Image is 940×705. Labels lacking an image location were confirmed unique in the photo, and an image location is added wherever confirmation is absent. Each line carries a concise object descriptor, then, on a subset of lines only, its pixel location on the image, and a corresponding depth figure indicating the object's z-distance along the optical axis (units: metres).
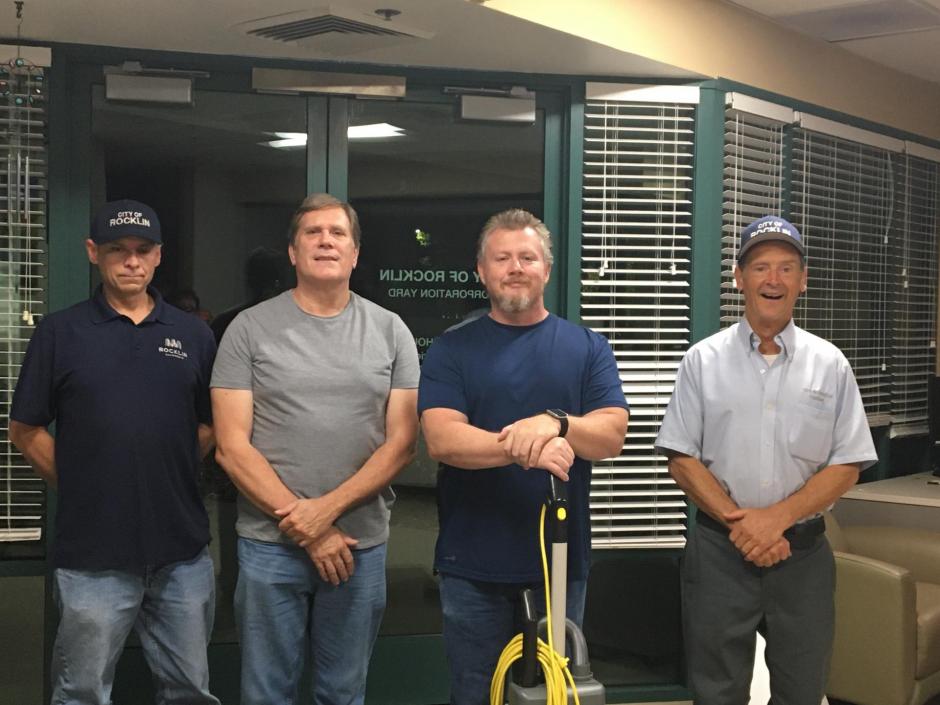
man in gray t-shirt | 2.86
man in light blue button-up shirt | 3.01
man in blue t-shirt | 2.59
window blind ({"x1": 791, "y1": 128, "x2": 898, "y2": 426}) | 4.65
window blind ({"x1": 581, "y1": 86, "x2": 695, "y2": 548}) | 4.09
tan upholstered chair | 3.90
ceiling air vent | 3.26
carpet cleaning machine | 2.11
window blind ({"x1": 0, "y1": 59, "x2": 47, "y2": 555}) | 3.61
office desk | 4.65
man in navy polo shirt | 2.81
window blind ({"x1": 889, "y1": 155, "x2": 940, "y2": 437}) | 5.26
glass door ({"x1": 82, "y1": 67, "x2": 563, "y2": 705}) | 3.86
